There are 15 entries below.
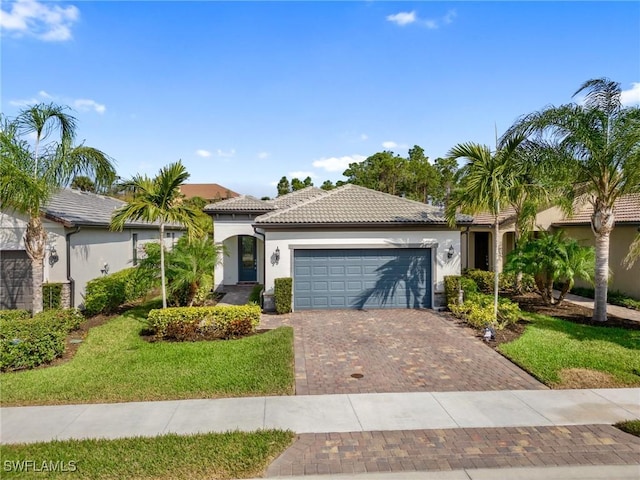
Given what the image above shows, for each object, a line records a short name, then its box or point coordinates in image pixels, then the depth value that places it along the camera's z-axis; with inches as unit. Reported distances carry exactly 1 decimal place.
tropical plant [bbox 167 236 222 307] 483.5
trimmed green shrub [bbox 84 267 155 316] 504.7
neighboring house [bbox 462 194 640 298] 575.2
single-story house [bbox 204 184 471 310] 549.6
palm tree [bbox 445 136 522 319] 442.6
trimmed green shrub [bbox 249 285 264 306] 574.0
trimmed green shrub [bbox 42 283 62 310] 465.4
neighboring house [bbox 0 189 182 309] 477.7
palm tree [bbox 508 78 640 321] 429.4
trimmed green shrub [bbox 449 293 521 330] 447.5
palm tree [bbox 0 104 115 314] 386.3
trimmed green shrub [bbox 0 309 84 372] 322.0
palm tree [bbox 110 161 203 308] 426.3
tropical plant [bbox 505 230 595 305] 502.3
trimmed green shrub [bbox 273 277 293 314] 531.5
